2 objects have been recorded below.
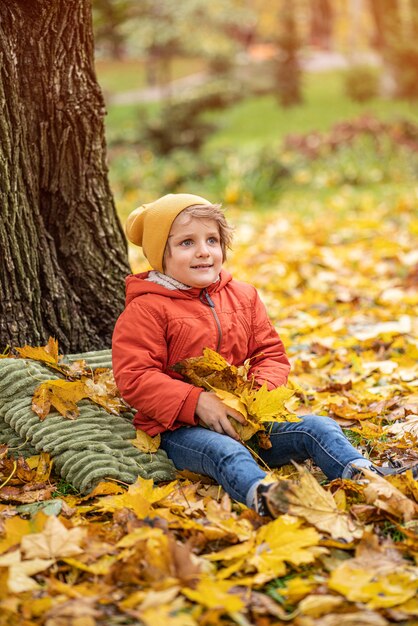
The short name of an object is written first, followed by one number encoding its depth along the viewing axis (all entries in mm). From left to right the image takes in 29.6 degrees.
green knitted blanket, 2570
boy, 2494
